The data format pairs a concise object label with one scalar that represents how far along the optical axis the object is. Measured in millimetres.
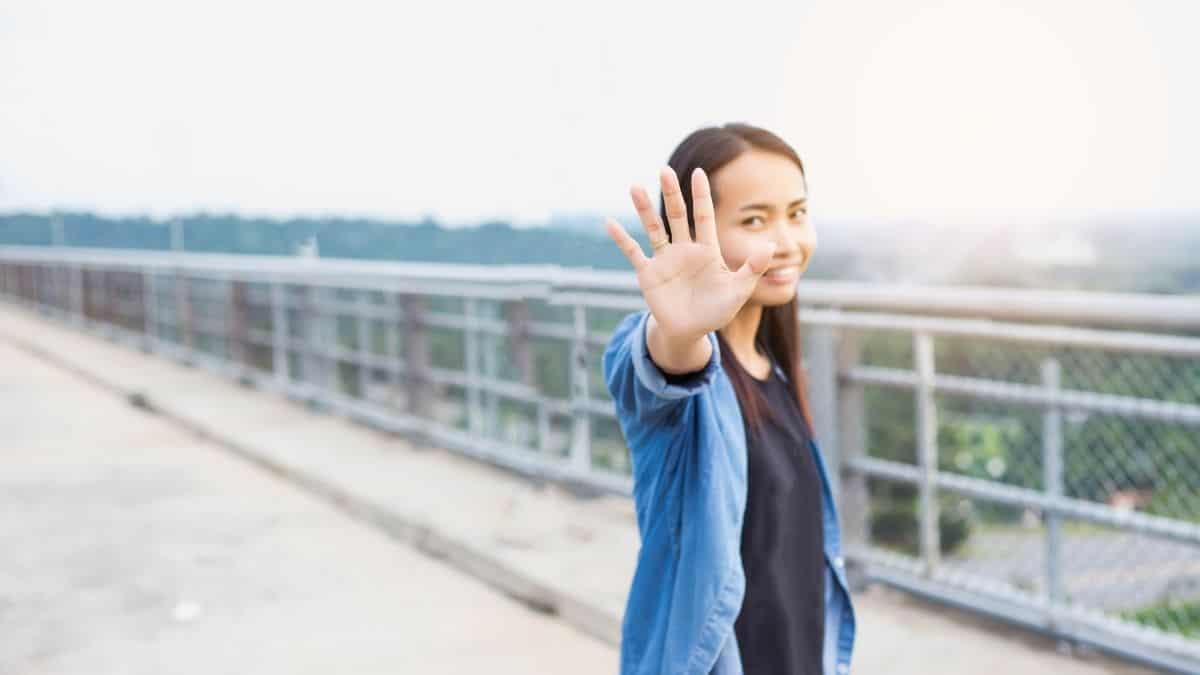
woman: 1645
